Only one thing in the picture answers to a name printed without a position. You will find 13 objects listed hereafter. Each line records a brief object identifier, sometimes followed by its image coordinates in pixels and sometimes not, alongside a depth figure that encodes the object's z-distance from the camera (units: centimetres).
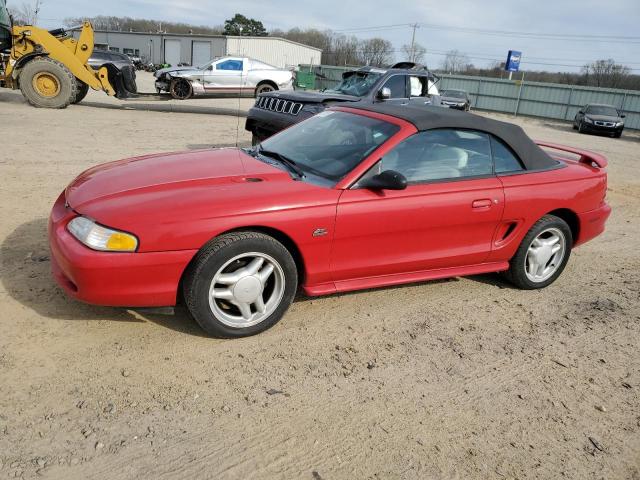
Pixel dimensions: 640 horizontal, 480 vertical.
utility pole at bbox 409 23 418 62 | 6538
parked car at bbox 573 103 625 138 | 2273
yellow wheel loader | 1388
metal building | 5528
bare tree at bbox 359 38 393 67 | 7038
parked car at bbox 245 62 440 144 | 820
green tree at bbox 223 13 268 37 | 8400
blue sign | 3772
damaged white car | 1881
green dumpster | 3612
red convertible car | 300
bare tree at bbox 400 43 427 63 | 6399
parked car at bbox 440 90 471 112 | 2400
